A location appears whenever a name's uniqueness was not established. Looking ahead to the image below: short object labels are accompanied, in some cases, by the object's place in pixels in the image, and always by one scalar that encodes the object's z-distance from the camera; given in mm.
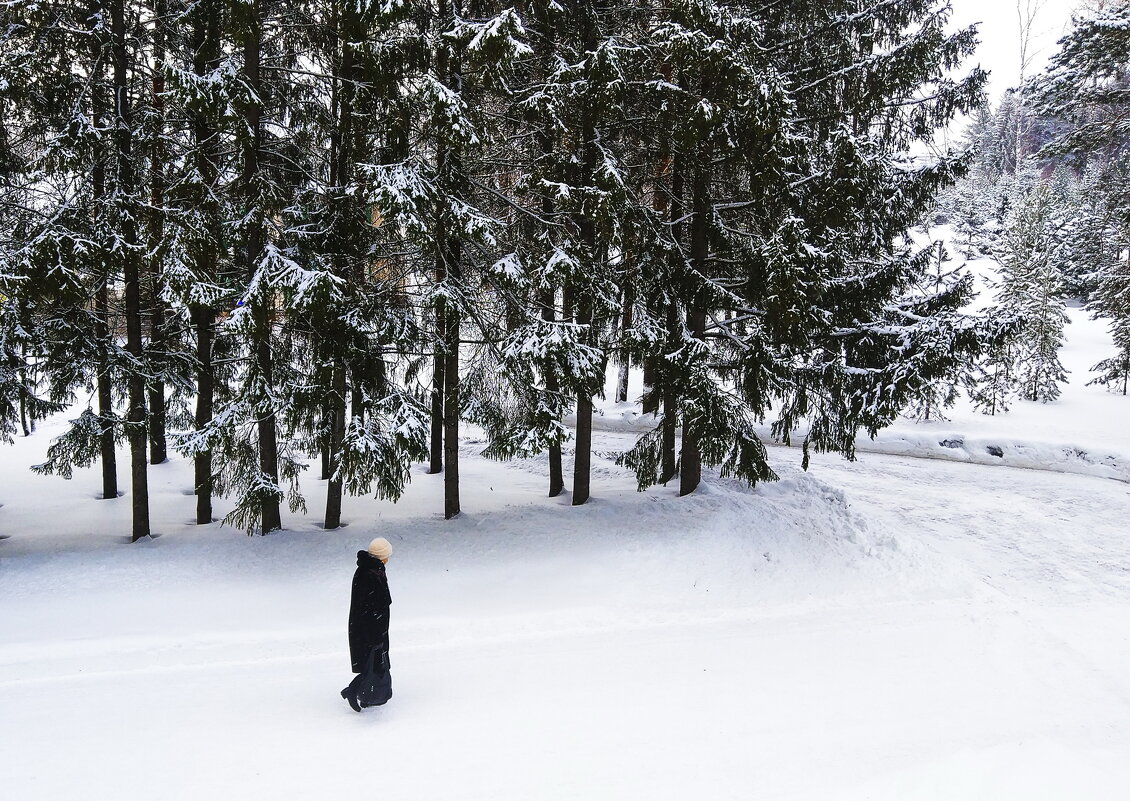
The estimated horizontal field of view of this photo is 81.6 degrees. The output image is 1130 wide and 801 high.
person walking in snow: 6043
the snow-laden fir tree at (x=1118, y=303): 16828
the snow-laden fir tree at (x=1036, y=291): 28969
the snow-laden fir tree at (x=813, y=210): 9672
